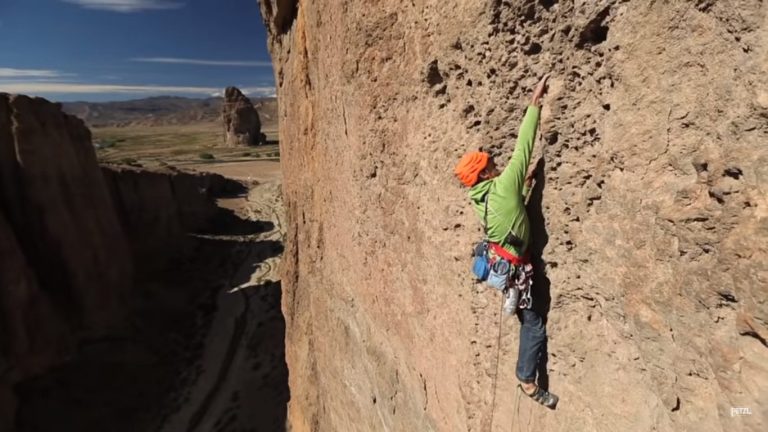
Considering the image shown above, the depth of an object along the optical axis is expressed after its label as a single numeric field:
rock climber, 2.74
